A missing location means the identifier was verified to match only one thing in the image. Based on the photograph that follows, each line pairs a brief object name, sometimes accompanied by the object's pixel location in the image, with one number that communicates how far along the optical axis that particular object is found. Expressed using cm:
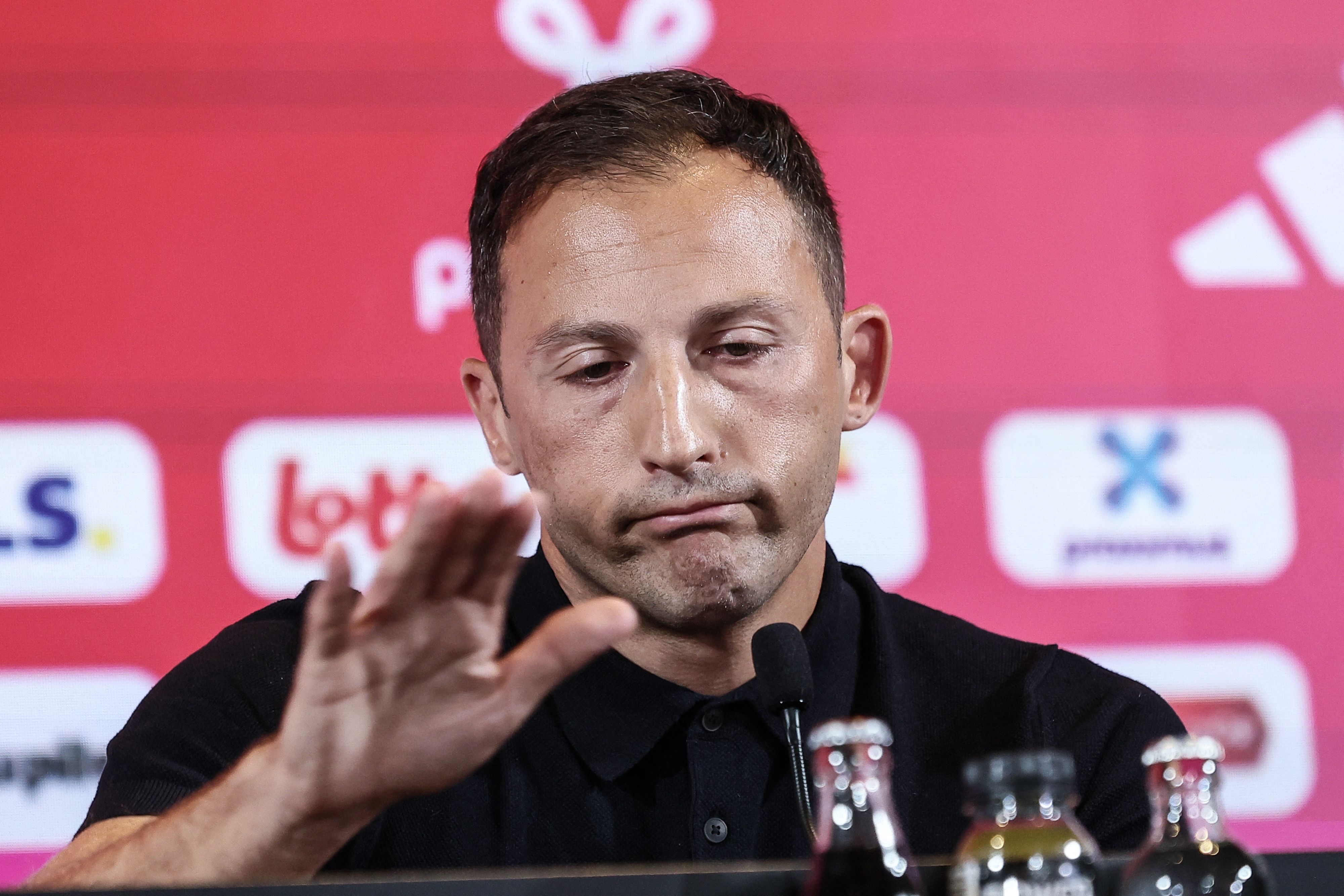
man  387
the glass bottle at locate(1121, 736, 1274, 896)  338
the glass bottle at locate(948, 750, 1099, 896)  318
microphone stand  370
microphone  371
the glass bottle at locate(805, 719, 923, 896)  326
